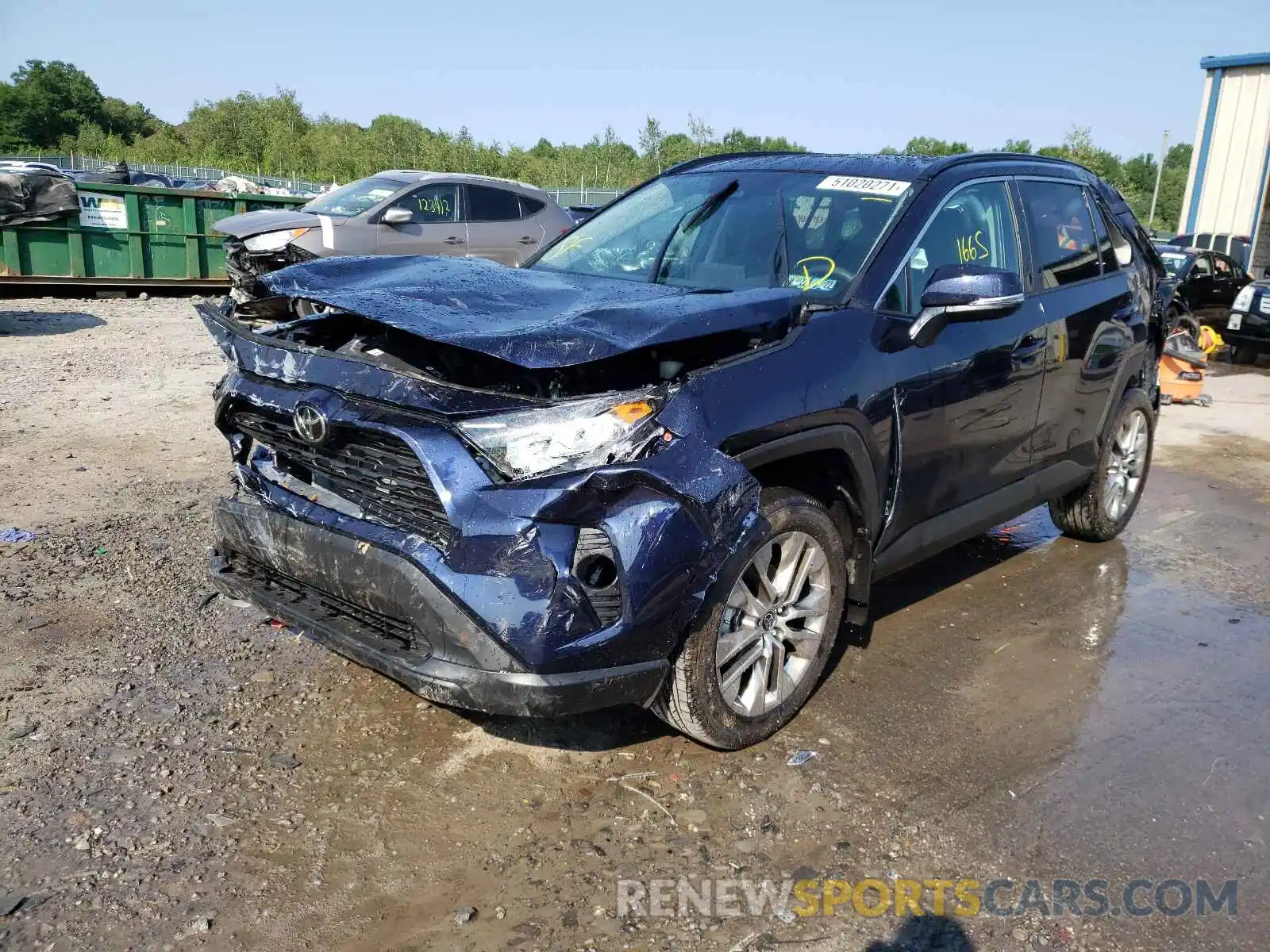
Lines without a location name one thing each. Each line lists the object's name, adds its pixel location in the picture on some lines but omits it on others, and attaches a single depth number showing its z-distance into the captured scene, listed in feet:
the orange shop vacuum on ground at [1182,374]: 35.58
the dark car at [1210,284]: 55.21
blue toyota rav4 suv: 8.89
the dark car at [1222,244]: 65.98
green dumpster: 42.68
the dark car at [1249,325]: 46.26
